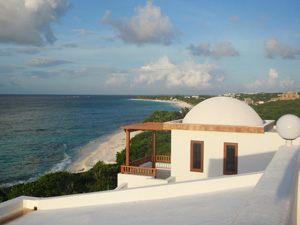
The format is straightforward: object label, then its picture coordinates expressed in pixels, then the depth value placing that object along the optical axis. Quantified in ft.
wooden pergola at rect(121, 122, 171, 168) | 42.37
